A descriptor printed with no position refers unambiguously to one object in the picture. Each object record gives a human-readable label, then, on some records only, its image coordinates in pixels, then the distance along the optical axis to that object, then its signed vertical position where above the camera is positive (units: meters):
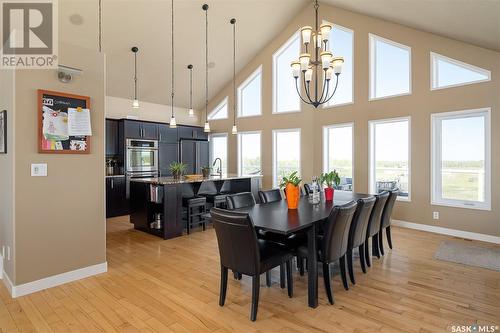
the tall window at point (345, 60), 6.14 +2.32
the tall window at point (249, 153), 7.72 +0.36
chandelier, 3.50 +1.36
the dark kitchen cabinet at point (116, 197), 6.16 -0.69
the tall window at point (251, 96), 7.69 +1.96
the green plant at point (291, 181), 3.17 -0.17
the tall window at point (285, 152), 7.03 +0.34
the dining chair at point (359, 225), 2.96 -0.64
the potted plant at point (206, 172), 5.74 -0.13
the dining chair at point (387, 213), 3.76 -0.65
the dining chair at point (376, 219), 3.35 -0.66
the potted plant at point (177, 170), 5.39 -0.08
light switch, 2.77 -0.04
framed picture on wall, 2.82 +0.35
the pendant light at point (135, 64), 5.79 +2.24
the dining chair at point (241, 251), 2.25 -0.73
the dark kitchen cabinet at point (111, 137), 6.34 +0.65
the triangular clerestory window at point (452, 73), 4.59 +1.56
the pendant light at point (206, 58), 5.48 +2.64
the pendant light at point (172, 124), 4.91 +0.73
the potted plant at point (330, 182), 3.73 -0.22
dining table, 2.39 -0.50
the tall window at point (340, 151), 6.21 +0.32
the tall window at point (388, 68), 5.41 +1.93
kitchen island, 4.73 -0.62
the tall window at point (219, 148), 8.41 +0.54
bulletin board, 2.80 +0.44
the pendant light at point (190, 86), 7.11 +2.18
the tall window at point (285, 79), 7.05 +2.23
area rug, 3.54 -1.22
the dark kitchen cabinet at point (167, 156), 7.17 +0.26
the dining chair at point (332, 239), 2.56 -0.68
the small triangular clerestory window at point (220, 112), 8.40 +1.63
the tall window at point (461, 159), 4.62 +0.11
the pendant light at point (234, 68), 6.17 +2.67
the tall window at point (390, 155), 5.47 +0.20
